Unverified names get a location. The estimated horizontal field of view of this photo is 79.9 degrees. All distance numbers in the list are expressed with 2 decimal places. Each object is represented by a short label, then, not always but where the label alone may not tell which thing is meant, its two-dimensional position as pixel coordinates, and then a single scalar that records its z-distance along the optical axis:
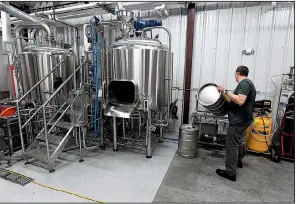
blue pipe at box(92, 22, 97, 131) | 2.98
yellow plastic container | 3.00
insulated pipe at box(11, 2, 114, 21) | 3.46
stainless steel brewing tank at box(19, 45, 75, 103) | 3.37
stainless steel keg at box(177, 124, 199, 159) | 3.01
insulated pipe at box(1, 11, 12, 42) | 3.15
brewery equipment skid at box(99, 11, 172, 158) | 2.84
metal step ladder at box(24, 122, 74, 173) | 2.60
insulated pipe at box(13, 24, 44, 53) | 3.75
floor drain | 2.33
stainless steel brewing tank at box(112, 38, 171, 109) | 2.83
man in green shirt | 2.16
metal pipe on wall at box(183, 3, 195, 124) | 3.58
